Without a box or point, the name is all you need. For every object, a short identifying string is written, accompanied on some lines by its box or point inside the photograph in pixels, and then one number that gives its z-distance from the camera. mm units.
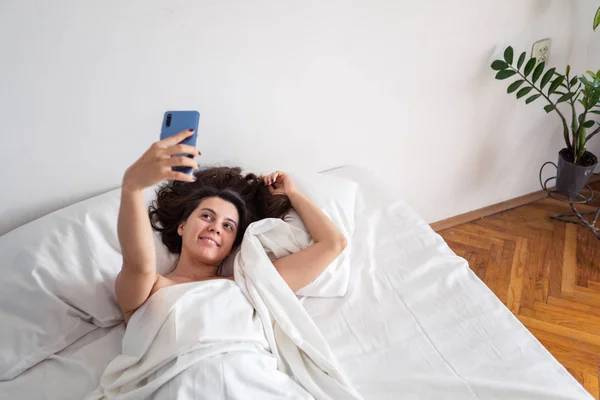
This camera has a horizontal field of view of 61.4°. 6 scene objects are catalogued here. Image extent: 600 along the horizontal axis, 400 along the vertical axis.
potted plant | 1738
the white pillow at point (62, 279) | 1098
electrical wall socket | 1811
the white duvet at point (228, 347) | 996
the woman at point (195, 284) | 957
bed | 1060
